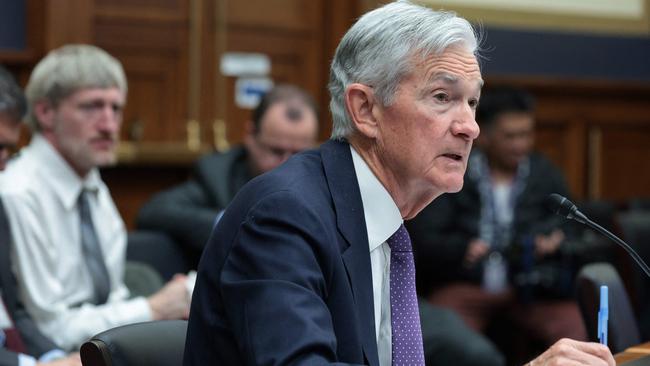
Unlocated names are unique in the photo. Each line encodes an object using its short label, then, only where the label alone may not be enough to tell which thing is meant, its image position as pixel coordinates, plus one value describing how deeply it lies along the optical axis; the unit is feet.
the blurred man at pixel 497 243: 27.03
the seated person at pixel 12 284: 16.99
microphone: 12.01
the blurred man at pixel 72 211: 18.23
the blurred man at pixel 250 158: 24.54
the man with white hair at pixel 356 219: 9.29
